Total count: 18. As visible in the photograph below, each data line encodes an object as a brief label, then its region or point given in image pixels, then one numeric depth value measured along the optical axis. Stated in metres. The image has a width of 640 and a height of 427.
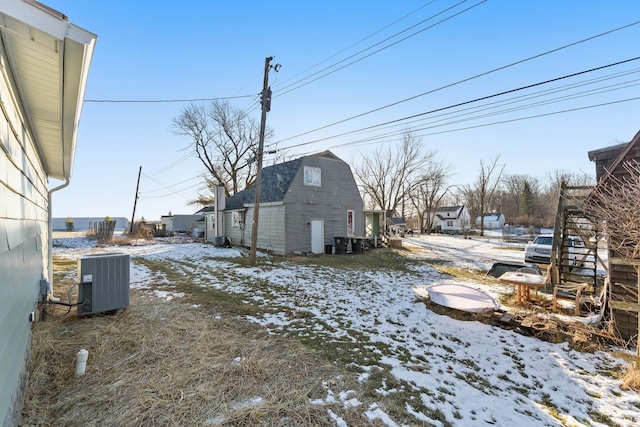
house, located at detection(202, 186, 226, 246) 19.00
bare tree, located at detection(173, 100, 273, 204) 30.20
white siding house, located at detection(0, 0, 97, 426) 1.75
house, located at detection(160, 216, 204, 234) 34.06
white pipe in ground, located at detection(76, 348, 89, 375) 3.25
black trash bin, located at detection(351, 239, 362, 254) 16.33
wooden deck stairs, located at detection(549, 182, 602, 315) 7.43
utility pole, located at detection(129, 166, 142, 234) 26.82
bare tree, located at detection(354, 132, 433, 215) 35.31
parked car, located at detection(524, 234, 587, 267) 12.58
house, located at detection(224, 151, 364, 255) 14.62
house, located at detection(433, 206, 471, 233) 52.14
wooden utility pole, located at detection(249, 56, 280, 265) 10.68
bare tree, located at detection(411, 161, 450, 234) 36.78
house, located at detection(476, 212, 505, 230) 59.81
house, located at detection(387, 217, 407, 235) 31.08
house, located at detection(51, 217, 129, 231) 51.22
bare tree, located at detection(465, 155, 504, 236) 35.82
